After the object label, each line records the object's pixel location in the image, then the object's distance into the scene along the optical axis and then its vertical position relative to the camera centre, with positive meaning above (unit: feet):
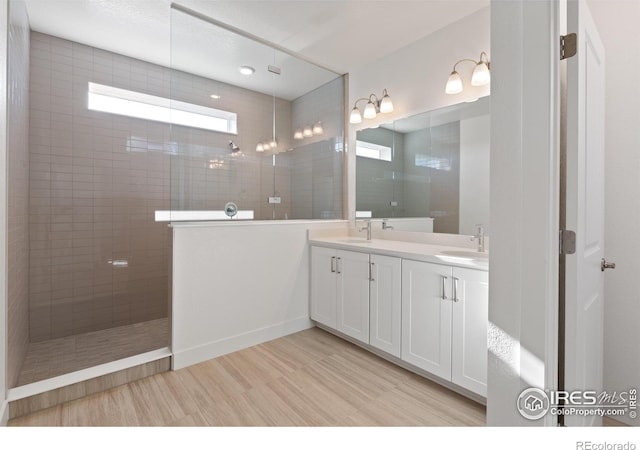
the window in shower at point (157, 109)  8.76 +3.65
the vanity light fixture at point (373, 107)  9.89 +3.76
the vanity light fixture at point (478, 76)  7.45 +3.58
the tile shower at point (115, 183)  8.47 +1.21
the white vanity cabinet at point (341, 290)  8.20 -1.93
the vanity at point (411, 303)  5.99 -1.86
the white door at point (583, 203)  3.66 +0.26
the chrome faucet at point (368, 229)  9.94 -0.21
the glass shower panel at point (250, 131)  8.61 +3.02
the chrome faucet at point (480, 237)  7.51 -0.34
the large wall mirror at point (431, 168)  7.80 +1.56
